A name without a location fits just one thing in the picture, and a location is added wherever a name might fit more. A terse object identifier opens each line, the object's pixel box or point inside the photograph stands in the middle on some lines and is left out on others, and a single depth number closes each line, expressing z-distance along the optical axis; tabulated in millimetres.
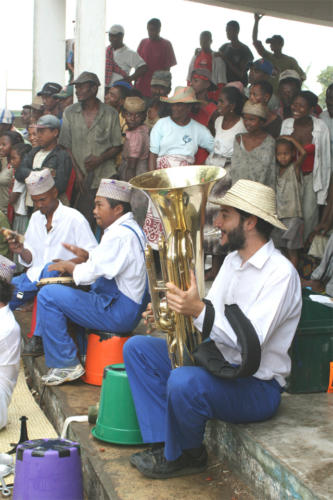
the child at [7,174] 8750
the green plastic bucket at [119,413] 3881
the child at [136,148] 7566
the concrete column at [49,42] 9672
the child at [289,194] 6578
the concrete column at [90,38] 7559
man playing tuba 3127
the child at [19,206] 8367
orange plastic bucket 4887
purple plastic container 3326
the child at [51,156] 7320
